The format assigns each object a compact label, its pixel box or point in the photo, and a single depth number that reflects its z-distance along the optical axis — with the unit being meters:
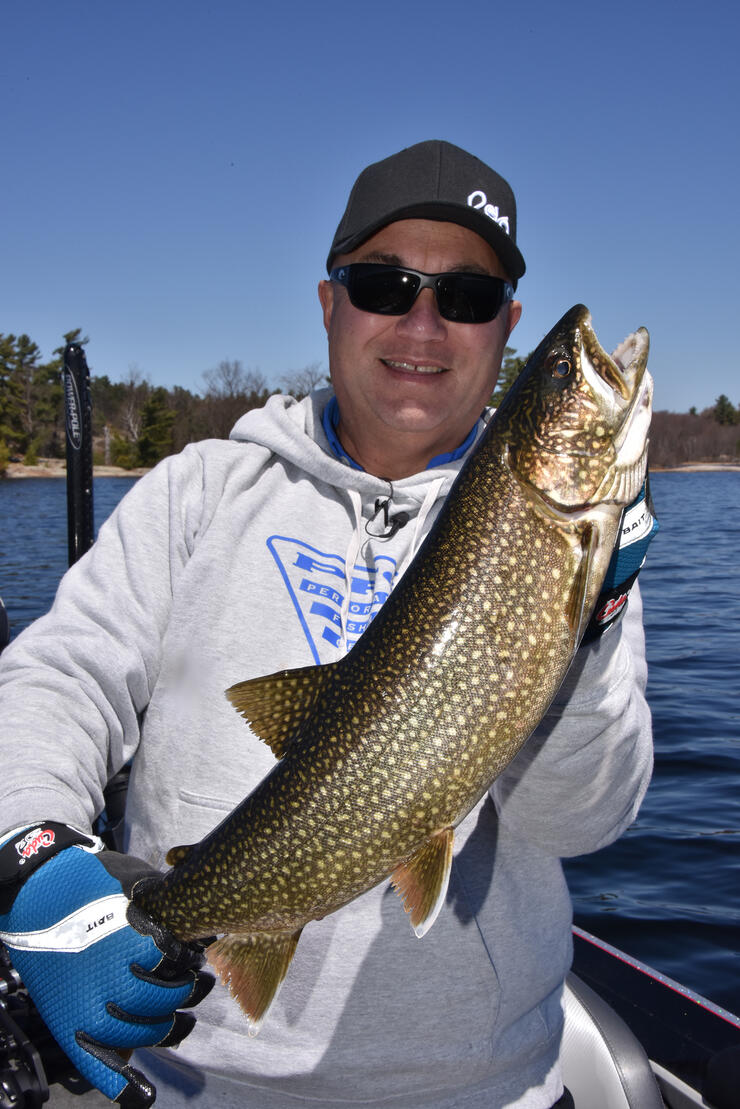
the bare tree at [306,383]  65.80
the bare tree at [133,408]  88.50
